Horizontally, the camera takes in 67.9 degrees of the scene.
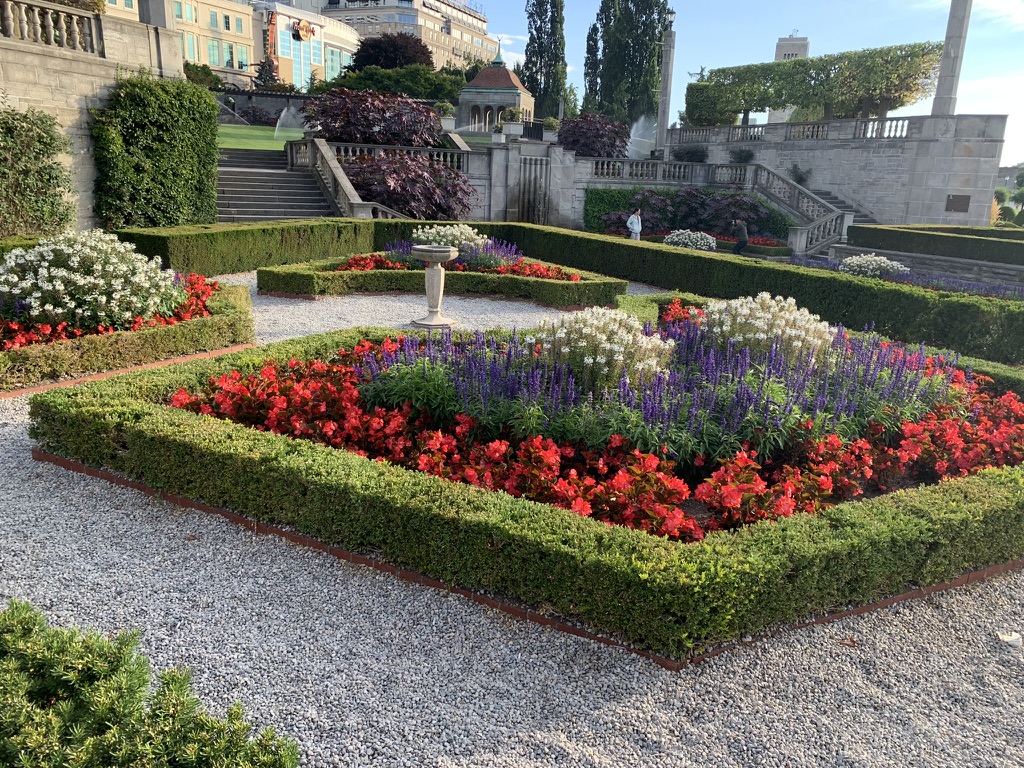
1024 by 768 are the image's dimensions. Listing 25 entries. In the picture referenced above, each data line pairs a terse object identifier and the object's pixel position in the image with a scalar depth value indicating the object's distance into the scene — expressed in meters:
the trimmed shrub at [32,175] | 13.41
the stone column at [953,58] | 24.56
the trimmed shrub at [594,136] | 32.97
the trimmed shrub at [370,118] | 23.61
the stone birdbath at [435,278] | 10.94
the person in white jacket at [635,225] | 22.25
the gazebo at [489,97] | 50.66
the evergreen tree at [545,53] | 56.00
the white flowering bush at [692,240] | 21.31
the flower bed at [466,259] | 14.52
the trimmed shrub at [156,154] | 15.73
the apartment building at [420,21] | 106.81
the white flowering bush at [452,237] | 15.27
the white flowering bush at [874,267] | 16.38
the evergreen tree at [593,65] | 50.00
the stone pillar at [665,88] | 35.03
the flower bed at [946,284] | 13.55
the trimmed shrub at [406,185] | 21.02
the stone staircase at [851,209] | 26.75
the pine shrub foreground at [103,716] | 2.38
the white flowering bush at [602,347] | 6.66
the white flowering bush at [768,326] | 7.38
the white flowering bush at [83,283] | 8.34
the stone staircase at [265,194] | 19.58
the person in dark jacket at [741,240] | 20.72
